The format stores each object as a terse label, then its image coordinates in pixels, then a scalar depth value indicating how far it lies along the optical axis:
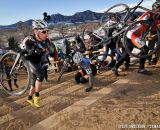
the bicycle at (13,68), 3.29
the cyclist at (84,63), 3.86
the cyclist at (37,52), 3.11
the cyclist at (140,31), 3.53
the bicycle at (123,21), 3.56
